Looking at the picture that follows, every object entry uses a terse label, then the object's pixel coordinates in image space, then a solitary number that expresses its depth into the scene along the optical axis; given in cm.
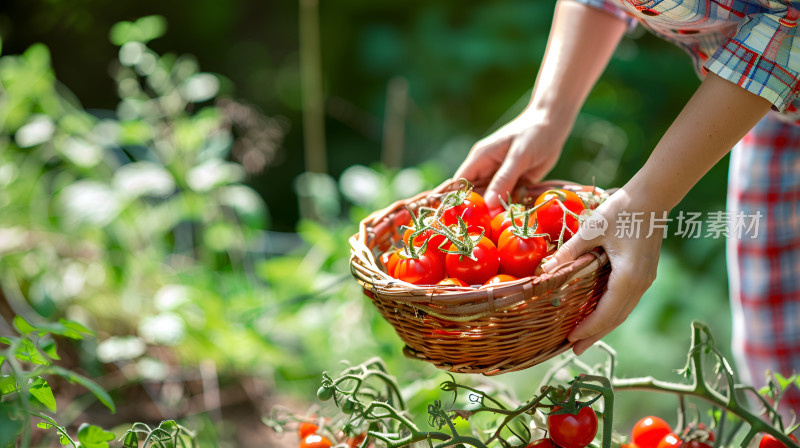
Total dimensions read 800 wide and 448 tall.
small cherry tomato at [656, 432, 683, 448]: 160
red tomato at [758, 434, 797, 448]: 161
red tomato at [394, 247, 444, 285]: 163
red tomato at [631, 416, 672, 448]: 163
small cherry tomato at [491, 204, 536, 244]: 170
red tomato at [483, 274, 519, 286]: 160
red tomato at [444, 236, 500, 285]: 164
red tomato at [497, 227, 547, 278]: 164
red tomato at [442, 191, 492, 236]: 171
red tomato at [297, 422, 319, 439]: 166
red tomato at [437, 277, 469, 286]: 161
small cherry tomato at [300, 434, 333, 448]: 162
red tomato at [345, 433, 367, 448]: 162
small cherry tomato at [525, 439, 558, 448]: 157
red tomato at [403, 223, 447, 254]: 168
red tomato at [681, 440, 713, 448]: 161
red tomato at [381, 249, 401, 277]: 167
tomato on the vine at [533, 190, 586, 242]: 168
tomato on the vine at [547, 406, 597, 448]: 154
